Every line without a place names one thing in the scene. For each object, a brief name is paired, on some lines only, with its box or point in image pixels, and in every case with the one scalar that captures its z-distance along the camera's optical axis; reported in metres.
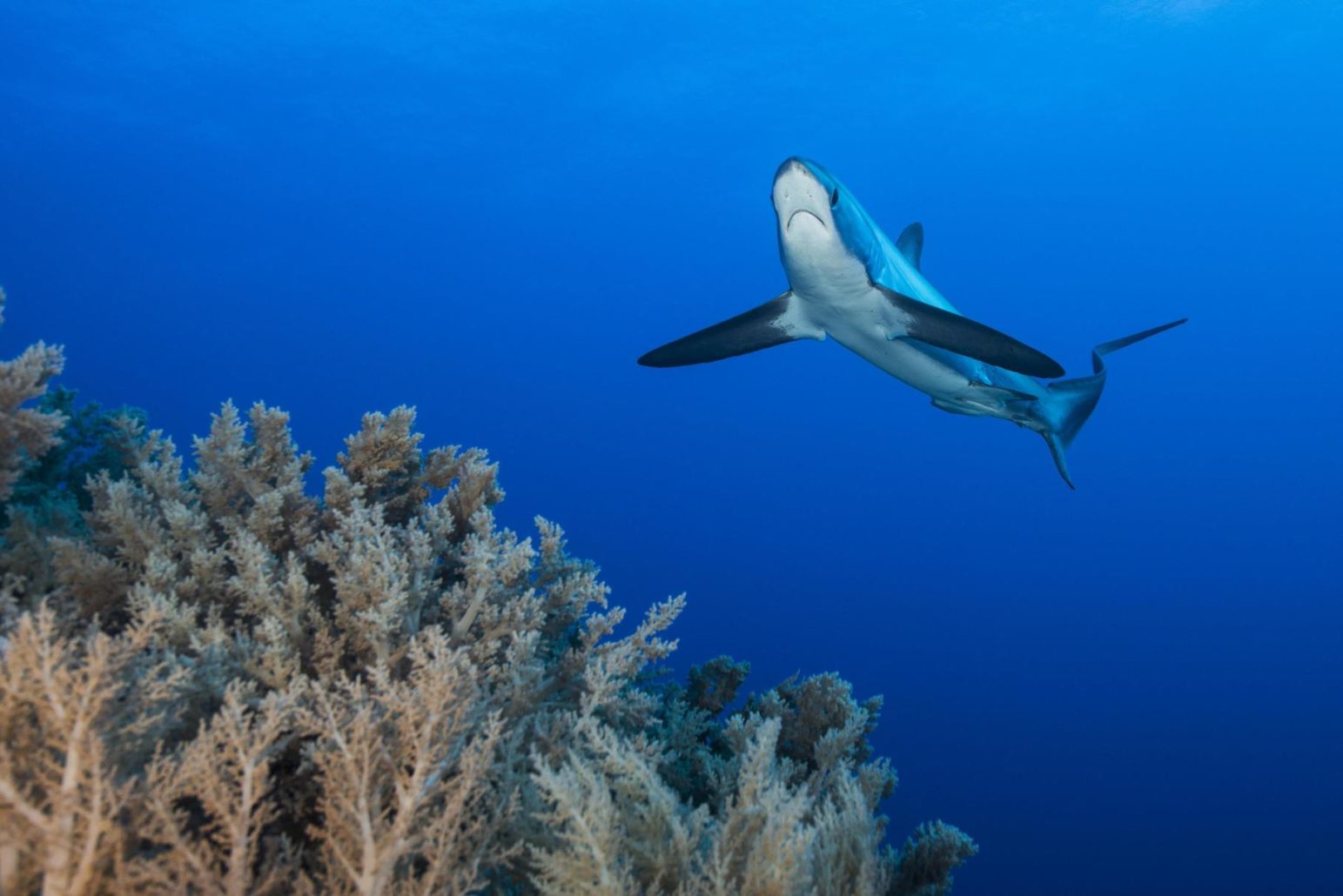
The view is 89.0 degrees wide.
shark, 4.07
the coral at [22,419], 2.95
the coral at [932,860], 3.32
